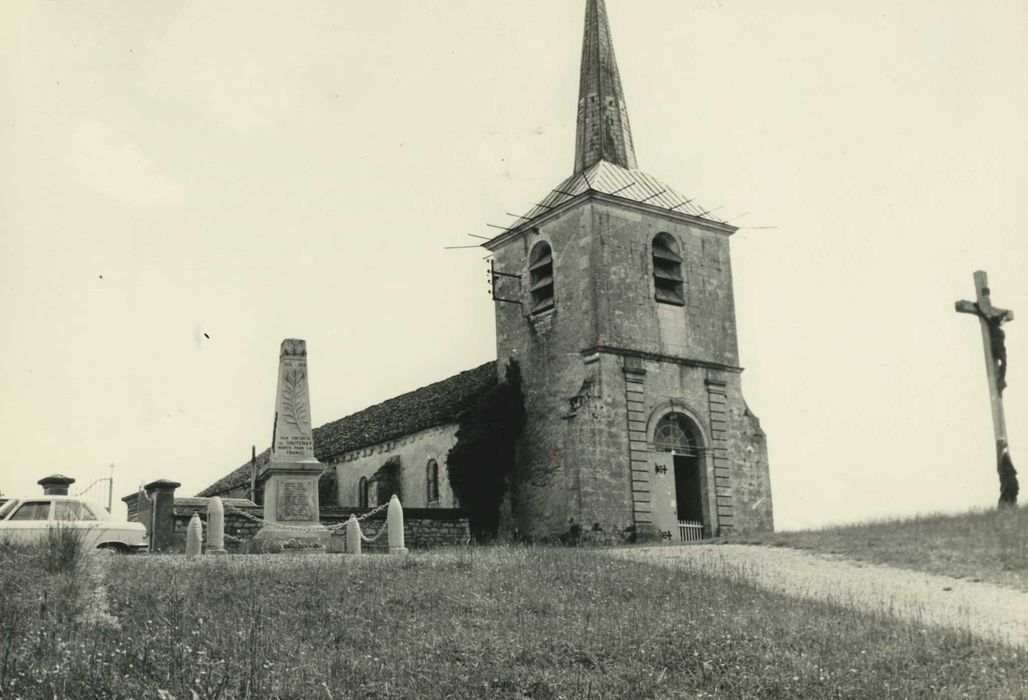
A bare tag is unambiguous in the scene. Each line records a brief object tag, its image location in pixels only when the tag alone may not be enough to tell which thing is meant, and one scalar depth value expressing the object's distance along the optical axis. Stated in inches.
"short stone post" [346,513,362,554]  824.3
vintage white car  734.5
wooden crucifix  871.1
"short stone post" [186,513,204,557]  744.3
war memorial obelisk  838.5
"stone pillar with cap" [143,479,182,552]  919.0
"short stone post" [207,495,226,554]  767.7
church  1056.2
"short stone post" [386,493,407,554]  819.4
